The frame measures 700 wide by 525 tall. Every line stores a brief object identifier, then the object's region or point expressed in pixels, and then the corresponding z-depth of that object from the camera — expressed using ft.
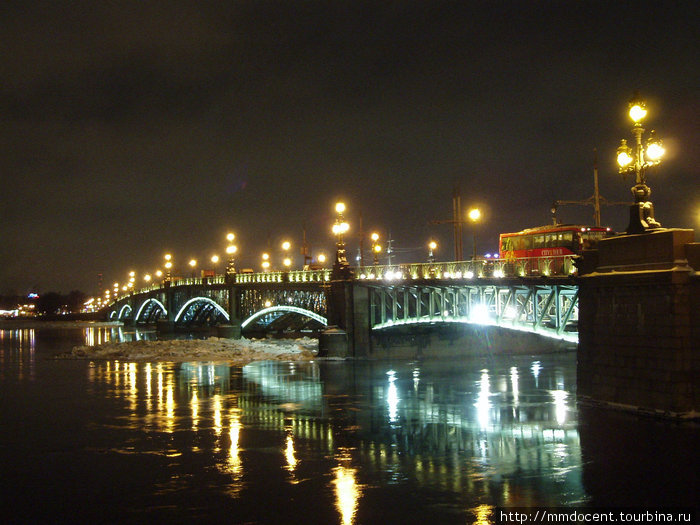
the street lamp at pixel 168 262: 404.69
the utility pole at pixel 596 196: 167.30
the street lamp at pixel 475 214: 143.64
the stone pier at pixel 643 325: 72.69
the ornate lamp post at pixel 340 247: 174.81
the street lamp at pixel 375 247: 242.08
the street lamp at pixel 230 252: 276.41
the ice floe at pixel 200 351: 183.52
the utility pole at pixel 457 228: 187.17
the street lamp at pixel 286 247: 293.02
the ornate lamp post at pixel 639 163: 79.51
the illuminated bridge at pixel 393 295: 114.62
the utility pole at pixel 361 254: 261.03
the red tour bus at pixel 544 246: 112.27
